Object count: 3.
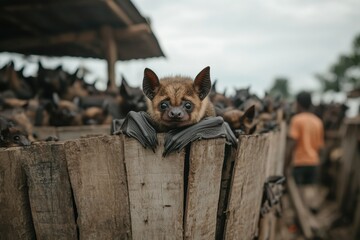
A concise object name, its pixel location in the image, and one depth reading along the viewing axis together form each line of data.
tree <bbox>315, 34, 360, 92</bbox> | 29.62
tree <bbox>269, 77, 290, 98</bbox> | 43.82
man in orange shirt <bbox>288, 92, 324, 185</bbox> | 7.98
